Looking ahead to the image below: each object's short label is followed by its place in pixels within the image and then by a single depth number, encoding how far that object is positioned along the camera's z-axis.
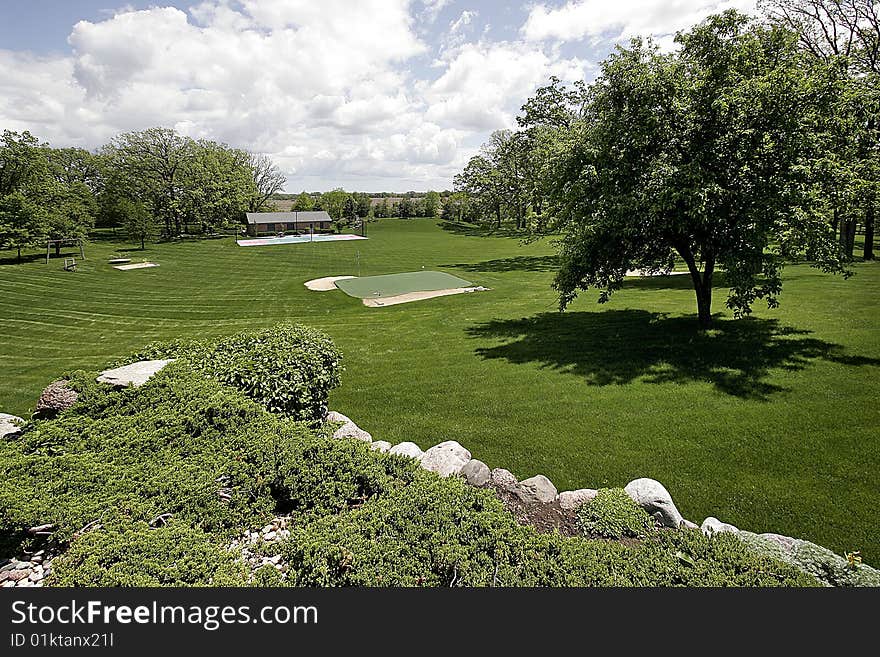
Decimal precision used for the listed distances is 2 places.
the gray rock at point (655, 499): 5.41
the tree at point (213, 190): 62.81
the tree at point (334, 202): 88.56
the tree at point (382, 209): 111.22
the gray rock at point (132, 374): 6.83
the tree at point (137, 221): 46.66
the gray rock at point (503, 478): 6.02
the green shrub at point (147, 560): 3.77
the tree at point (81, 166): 68.50
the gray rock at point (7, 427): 7.08
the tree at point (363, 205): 91.25
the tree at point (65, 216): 40.84
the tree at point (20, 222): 39.06
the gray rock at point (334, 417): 8.48
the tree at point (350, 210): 90.34
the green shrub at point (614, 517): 4.88
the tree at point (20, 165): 44.91
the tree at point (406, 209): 109.62
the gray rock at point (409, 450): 7.01
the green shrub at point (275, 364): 7.46
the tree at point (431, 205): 109.69
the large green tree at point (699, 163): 10.26
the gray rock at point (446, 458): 6.47
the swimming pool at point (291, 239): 59.00
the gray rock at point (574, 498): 5.66
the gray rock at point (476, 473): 6.11
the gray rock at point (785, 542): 4.67
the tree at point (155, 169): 62.31
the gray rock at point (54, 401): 6.36
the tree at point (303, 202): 91.07
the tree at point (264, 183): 82.44
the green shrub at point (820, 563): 4.08
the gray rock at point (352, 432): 7.73
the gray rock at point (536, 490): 5.78
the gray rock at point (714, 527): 5.05
